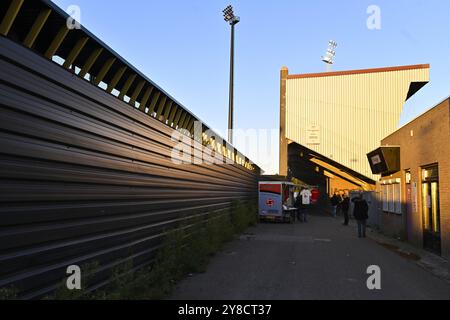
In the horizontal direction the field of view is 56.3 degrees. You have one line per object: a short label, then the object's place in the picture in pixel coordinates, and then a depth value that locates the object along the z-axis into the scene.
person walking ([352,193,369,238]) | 16.50
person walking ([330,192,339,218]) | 28.90
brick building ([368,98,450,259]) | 11.05
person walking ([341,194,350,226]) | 22.52
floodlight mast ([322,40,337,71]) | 56.17
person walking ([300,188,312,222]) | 24.75
